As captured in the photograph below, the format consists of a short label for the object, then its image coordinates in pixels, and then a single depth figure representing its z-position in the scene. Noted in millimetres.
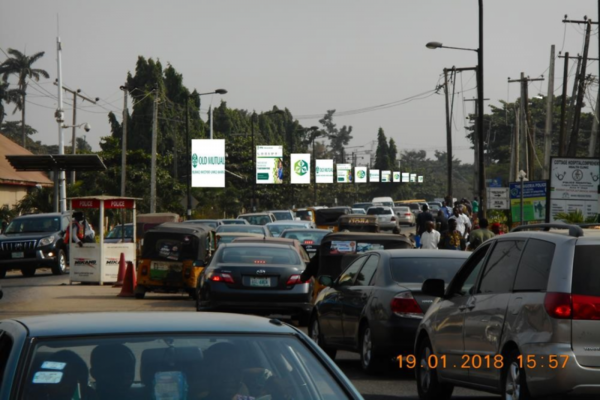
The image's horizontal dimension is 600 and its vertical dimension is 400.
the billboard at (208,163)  75250
